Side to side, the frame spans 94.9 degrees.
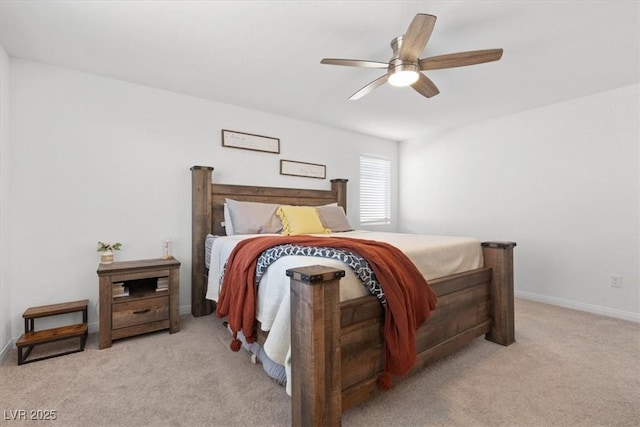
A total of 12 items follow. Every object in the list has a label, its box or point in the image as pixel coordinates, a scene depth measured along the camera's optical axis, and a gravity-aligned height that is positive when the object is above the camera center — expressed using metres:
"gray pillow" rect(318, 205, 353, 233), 3.52 -0.06
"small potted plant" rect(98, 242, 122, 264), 2.61 -0.33
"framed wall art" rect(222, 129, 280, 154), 3.46 +0.89
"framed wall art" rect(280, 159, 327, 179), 3.91 +0.62
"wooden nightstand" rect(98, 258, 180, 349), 2.34 -0.72
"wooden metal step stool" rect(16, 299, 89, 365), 2.10 -0.91
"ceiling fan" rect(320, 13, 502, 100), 1.80 +1.06
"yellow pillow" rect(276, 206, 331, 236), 3.12 -0.08
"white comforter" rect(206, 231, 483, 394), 1.44 -0.37
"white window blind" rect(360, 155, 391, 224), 4.87 +0.40
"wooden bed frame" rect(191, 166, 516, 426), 1.26 -0.63
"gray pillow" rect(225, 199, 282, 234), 3.05 -0.05
